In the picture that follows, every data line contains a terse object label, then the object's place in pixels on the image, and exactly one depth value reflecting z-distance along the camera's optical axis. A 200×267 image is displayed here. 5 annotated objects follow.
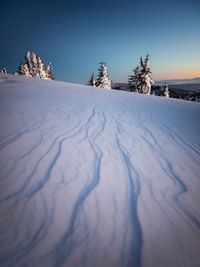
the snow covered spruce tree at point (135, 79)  28.34
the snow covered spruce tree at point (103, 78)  28.27
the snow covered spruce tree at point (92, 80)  32.67
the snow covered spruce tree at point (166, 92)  30.81
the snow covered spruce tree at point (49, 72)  39.18
